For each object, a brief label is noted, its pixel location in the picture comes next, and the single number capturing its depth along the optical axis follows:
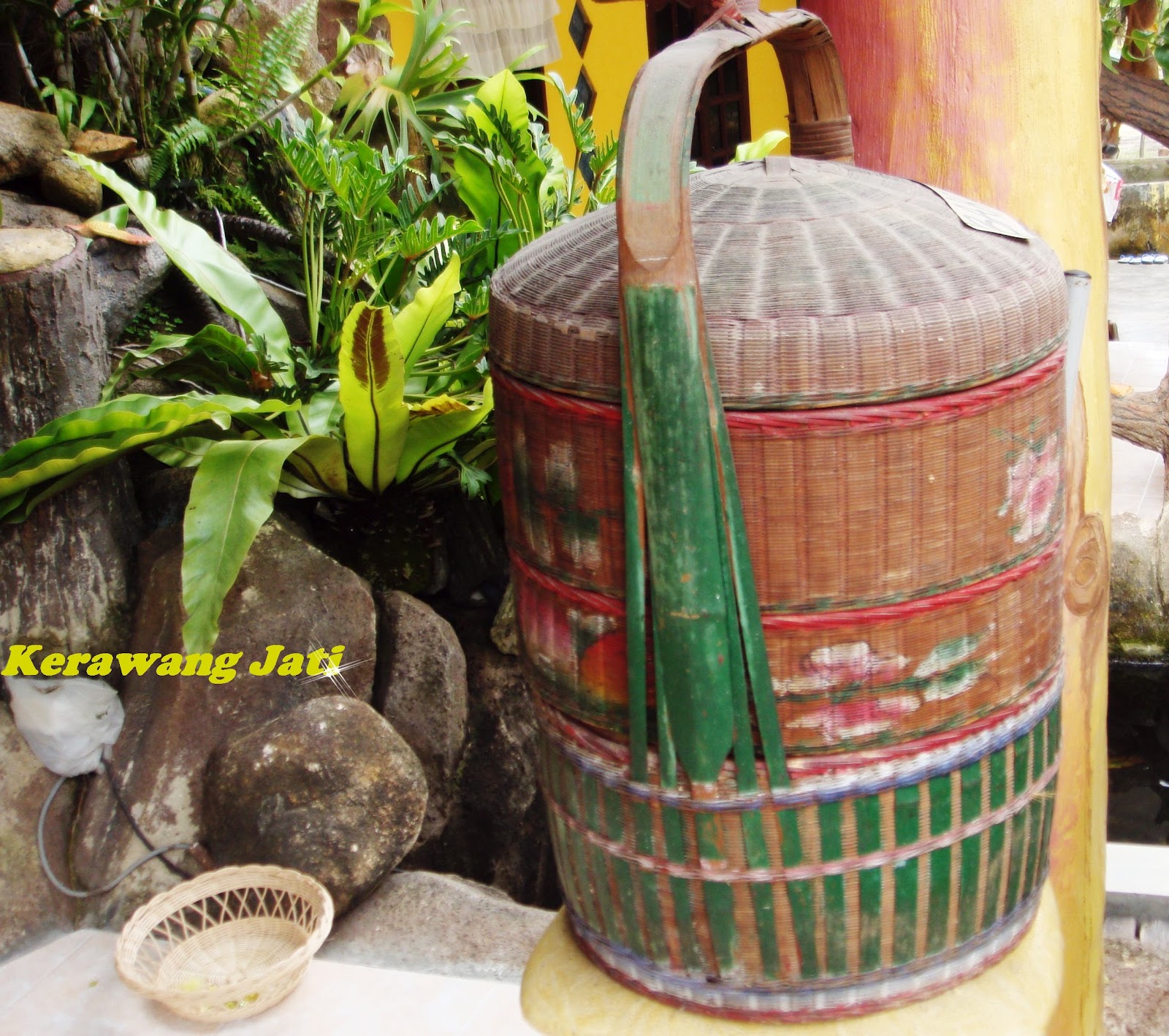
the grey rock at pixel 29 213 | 3.51
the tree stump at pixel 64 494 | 2.81
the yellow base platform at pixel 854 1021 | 1.29
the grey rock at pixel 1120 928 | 2.85
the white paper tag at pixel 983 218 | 1.27
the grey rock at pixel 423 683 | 3.31
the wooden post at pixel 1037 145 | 1.79
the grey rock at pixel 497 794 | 3.48
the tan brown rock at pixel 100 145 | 3.76
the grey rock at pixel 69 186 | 3.67
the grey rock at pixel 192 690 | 2.98
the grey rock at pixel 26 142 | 3.60
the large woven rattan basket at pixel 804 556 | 1.09
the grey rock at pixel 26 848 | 2.88
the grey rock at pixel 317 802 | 2.86
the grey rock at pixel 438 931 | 2.76
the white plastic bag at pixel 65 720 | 2.96
